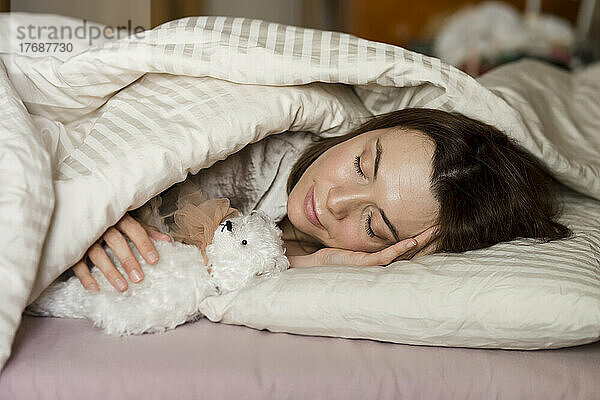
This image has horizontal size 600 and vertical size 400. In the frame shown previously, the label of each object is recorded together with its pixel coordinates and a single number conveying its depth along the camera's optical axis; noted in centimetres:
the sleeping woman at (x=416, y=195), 112
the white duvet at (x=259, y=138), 91
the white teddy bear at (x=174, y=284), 93
